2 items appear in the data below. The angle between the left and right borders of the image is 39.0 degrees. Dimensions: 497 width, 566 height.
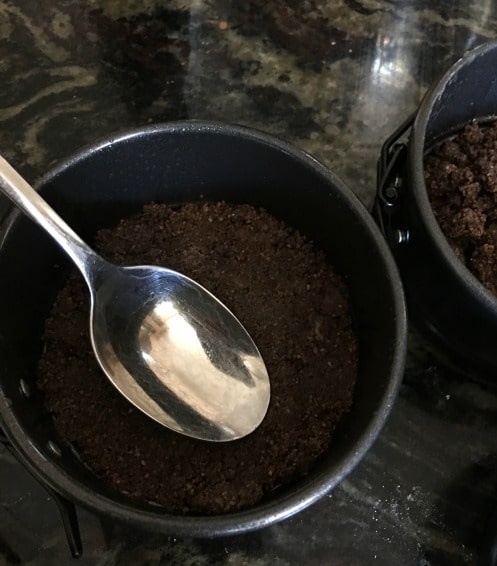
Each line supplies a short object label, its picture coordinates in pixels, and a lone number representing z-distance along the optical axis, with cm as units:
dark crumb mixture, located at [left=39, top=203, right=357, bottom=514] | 22
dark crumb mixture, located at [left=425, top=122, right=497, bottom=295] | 23
